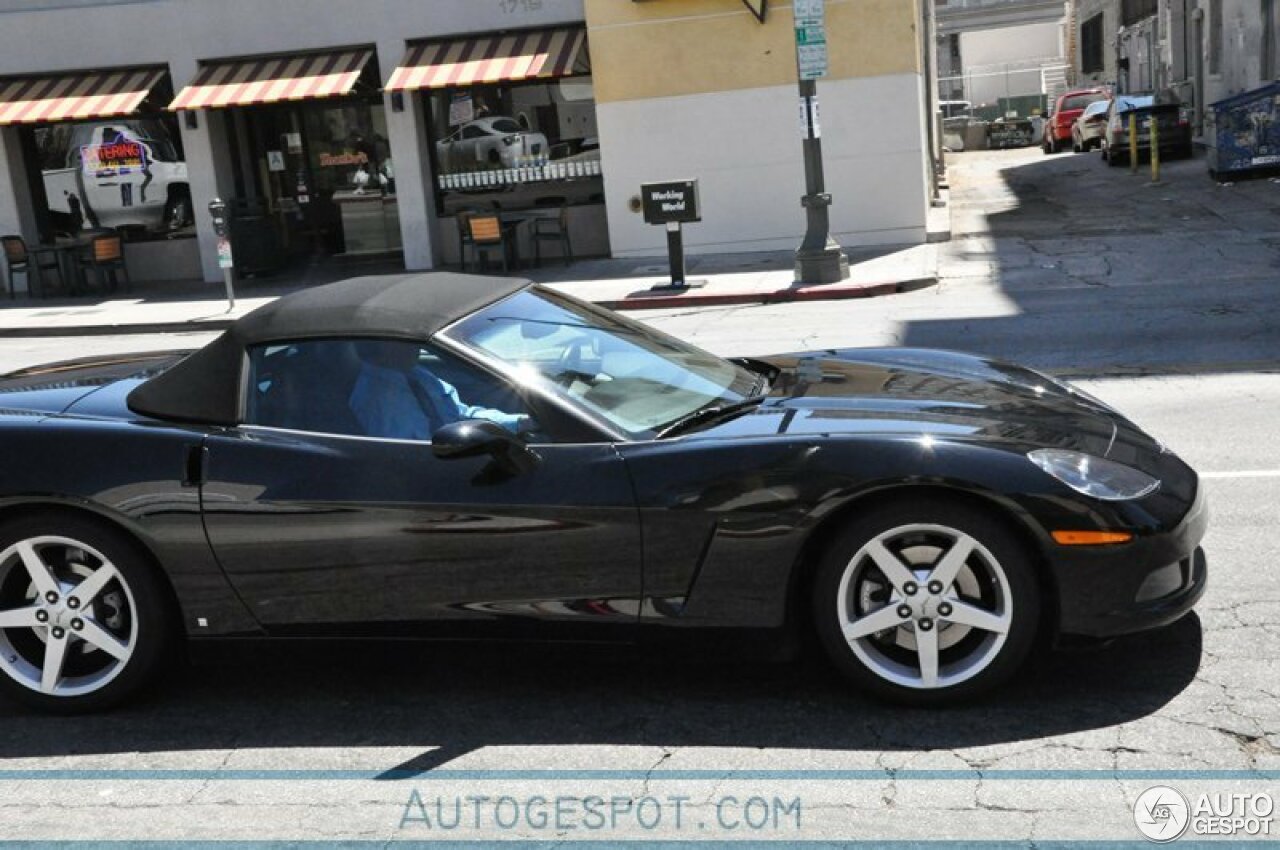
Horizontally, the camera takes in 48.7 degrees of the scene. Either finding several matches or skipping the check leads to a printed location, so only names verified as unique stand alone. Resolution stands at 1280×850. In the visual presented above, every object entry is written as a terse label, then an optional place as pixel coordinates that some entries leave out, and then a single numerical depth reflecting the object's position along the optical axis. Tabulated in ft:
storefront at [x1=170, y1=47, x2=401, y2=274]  72.69
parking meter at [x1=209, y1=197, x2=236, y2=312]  57.16
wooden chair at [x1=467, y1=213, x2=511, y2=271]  67.31
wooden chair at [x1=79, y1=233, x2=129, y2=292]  72.90
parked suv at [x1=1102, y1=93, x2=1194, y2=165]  102.01
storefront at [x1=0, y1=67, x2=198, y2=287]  74.90
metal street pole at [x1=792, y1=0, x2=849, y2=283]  54.34
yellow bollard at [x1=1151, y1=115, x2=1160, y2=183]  87.35
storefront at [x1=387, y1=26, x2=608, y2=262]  71.61
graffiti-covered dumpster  79.92
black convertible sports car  14.02
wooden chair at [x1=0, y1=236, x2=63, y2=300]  73.20
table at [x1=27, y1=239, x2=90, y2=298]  73.80
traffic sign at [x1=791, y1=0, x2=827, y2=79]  54.24
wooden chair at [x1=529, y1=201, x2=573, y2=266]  71.05
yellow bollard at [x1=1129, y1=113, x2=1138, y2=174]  94.12
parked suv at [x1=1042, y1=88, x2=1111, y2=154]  134.00
